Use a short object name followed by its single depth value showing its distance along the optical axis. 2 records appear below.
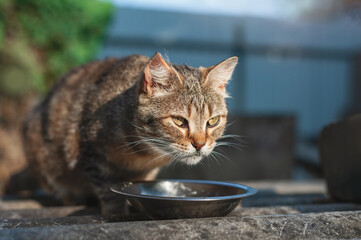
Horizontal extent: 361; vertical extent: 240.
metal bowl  0.72
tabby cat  0.82
